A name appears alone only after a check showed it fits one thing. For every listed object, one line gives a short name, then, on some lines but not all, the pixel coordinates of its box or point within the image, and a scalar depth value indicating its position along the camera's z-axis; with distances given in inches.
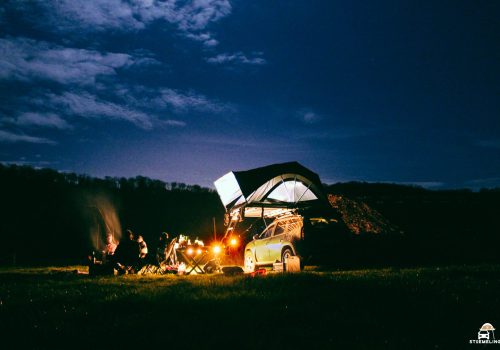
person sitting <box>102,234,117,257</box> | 547.0
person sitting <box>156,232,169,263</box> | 484.1
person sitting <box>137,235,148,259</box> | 451.2
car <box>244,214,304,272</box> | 432.1
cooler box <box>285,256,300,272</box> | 392.8
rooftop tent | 568.7
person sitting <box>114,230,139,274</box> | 431.8
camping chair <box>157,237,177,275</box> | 455.5
